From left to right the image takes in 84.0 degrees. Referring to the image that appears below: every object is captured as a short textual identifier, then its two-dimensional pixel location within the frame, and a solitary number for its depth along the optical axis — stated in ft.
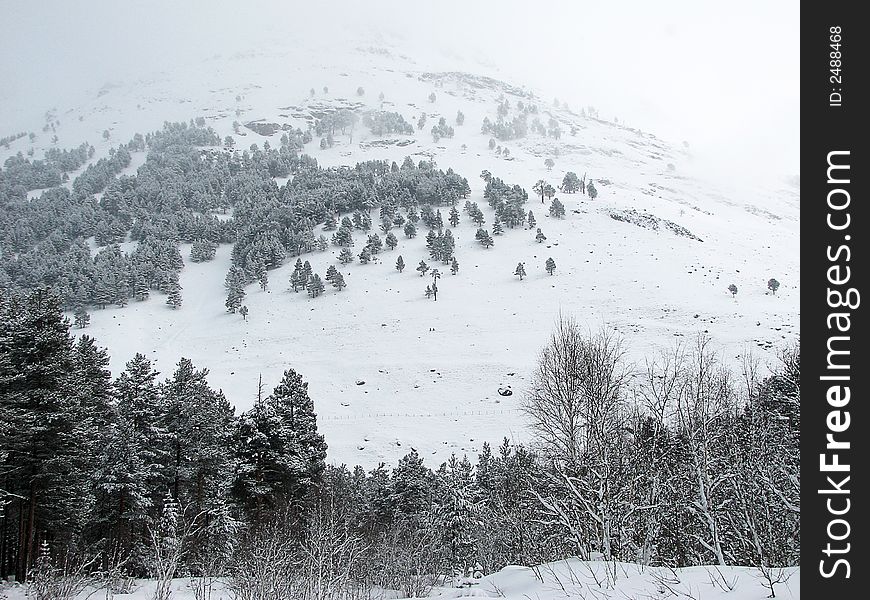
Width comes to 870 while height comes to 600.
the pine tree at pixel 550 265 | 310.04
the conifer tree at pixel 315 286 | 314.14
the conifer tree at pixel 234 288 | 306.14
